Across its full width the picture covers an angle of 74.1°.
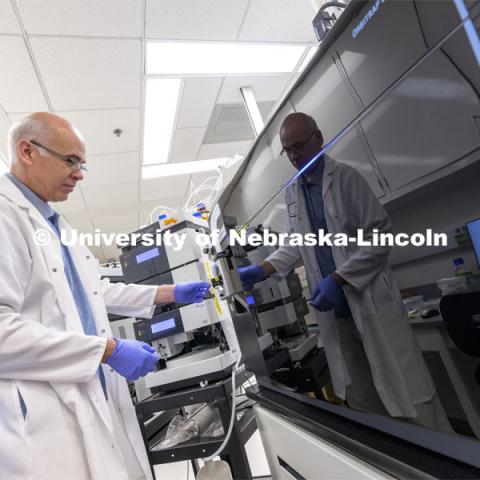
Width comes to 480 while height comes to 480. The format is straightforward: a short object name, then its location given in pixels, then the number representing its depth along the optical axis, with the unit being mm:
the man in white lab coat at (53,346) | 824
